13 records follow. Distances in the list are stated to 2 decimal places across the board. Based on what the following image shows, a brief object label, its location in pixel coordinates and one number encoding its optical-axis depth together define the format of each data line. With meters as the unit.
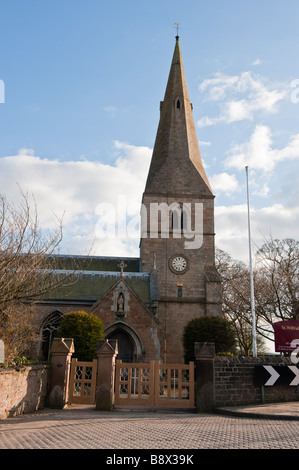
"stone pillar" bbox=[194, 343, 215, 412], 12.85
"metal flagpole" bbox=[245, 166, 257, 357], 18.21
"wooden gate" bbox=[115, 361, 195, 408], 13.52
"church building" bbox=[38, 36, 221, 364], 23.83
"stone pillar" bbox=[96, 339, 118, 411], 12.82
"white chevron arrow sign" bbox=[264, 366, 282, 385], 13.54
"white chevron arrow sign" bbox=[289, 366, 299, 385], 13.68
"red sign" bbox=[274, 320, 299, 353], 15.38
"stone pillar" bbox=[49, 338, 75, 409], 13.20
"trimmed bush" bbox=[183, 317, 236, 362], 21.72
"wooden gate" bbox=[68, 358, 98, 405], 14.09
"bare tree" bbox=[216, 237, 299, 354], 23.91
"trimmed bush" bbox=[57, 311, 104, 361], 19.52
